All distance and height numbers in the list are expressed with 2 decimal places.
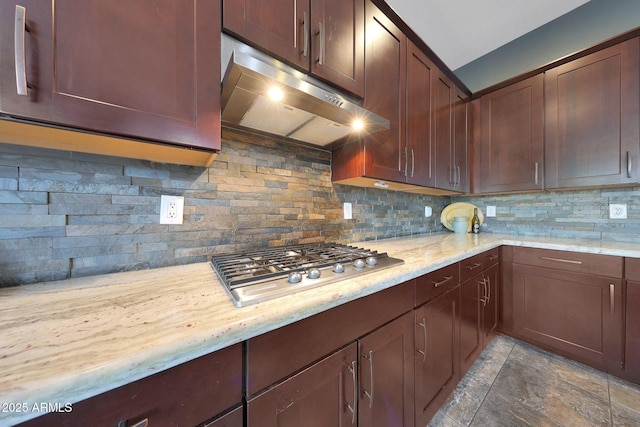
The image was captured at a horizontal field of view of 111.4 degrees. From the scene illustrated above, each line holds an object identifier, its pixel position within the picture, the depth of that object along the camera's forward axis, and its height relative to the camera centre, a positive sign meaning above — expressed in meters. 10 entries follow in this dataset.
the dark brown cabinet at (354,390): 0.56 -0.55
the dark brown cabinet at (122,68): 0.50 +0.39
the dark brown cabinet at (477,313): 1.35 -0.71
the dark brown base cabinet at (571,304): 1.42 -0.67
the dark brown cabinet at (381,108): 1.23 +0.62
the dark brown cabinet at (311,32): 0.81 +0.76
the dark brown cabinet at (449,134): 1.75 +0.67
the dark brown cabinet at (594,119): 1.49 +0.68
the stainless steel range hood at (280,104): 0.71 +0.43
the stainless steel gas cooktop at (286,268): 0.60 -0.20
